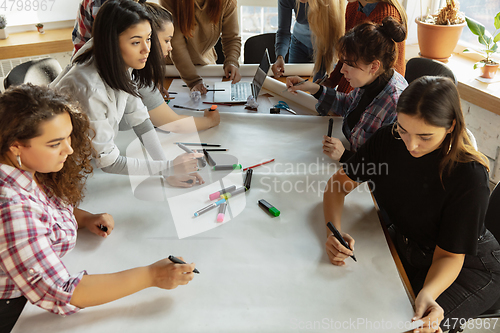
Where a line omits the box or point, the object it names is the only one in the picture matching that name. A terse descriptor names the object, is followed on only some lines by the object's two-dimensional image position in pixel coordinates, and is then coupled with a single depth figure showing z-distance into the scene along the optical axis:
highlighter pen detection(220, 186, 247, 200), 1.20
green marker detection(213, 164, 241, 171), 1.34
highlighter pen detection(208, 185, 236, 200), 1.20
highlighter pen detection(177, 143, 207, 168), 1.38
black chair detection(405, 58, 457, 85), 1.64
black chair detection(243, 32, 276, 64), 2.84
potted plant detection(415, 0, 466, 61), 2.47
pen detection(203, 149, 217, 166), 1.38
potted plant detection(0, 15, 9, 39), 3.01
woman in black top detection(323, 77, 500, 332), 0.98
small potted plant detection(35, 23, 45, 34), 3.16
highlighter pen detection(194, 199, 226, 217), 1.13
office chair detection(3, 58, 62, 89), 1.71
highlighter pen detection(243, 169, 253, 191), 1.25
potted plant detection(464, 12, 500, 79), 2.40
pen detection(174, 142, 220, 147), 1.49
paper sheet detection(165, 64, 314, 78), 2.14
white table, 0.83
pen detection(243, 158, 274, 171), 1.35
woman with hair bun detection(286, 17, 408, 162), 1.37
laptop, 1.88
